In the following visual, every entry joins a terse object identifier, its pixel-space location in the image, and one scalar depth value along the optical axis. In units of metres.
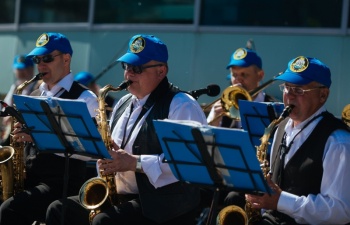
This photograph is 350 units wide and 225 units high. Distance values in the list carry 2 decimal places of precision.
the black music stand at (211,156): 8.85
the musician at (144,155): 10.97
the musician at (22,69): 21.28
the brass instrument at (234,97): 15.19
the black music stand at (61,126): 10.56
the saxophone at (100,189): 11.51
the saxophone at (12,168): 13.47
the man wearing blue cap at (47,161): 12.76
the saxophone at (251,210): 10.35
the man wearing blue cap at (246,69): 16.09
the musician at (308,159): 9.77
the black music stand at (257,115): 12.00
